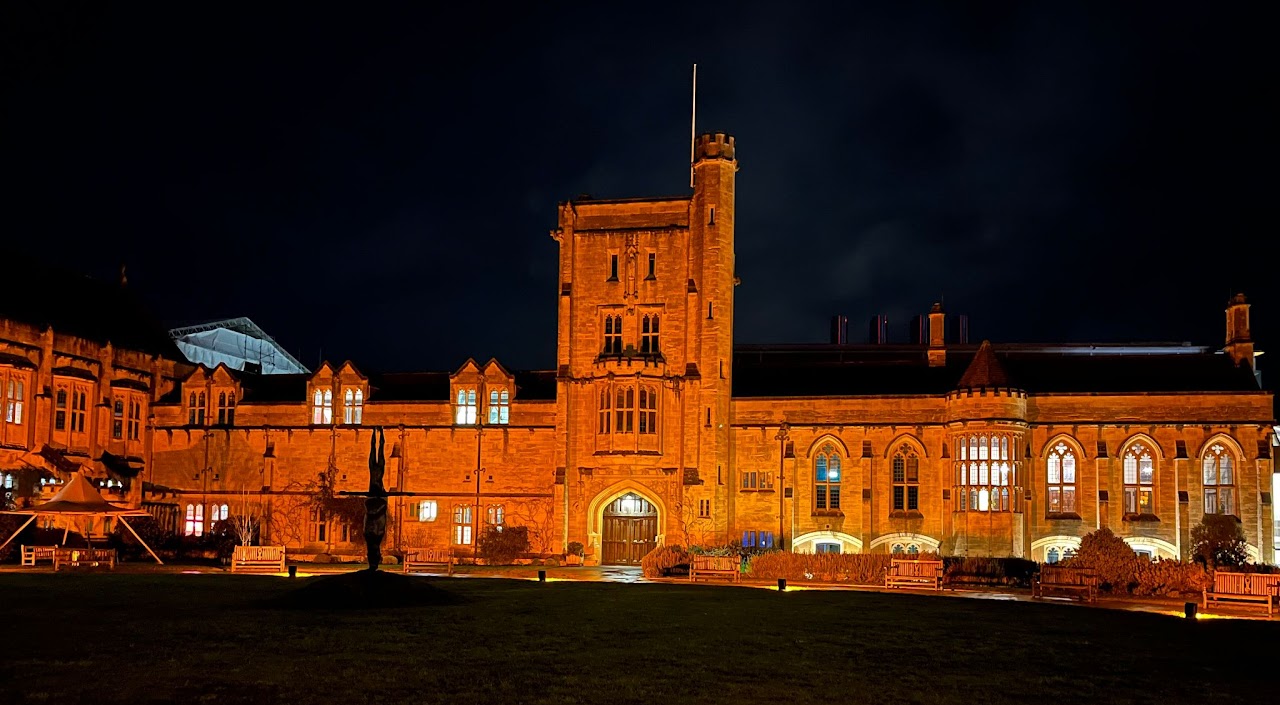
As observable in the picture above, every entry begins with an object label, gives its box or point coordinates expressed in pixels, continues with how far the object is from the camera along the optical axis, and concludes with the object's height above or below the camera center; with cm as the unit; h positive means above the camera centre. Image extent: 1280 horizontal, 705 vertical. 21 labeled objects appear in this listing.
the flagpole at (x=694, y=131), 6062 +1818
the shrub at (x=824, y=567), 4150 -212
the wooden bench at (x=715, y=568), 4209 -220
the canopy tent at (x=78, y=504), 4316 -37
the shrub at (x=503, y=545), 5472 -199
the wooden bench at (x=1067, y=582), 3555 -217
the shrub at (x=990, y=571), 4141 -217
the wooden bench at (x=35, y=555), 4425 -220
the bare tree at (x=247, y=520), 5699 -114
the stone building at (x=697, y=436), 5334 +297
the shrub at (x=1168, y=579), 3643 -203
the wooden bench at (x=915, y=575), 3859 -215
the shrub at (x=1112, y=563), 3759 -167
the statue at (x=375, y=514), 3209 -42
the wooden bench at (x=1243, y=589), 3302 -211
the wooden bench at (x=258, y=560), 4319 -222
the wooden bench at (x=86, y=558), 4331 -226
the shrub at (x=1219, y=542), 4100 -120
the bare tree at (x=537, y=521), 5778 -98
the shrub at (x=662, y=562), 4434 -214
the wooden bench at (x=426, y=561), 4688 -241
